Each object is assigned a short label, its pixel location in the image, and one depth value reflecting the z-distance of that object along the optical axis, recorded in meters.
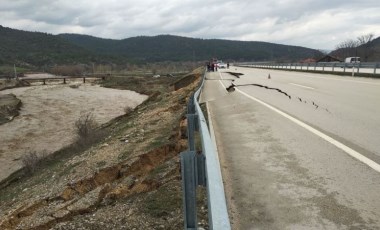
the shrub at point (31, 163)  17.12
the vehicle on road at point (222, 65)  88.45
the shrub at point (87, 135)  19.09
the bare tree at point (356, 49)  120.00
